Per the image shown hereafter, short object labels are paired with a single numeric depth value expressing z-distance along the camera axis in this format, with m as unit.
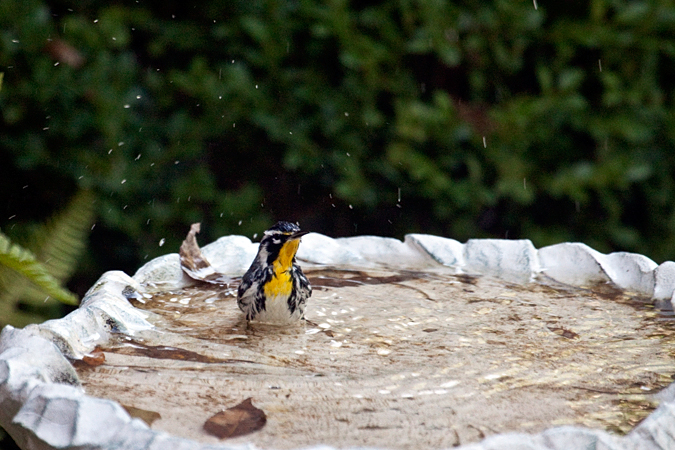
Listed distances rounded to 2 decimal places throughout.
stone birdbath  5.37
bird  5.58
